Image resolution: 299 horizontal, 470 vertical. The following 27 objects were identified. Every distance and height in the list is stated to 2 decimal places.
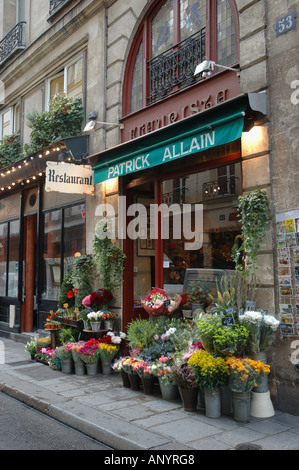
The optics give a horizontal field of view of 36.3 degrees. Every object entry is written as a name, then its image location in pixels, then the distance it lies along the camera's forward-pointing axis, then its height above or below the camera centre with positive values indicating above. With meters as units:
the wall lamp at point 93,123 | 8.93 +3.00
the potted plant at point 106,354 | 7.84 -1.45
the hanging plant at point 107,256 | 8.81 +0.28
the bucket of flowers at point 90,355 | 7.77 -1.45
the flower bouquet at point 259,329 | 5.48 -0.73
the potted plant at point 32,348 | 9.41 -1.61
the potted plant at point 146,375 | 6.46 -1.50
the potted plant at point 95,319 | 8.39 -0.90
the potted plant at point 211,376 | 5.35 -1.25
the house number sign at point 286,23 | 5.84 +3.19
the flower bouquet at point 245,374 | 5.23 -1.20
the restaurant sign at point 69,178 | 9.09 +1.88
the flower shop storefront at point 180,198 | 6.49 +1.25
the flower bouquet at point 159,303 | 7.15 -0.52
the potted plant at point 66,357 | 8.05 -1.53
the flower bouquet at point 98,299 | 8.64 -0.54
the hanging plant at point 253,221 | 5.94 +0.64
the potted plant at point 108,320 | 8.54 -0.93
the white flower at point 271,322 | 5.46 -0.63
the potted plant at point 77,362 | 7.87 -1.58
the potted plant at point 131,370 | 6.71 -1.48
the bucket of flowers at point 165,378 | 6.14 -1.45
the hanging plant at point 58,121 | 10.46 +3.52
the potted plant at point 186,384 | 5.69 -1.43
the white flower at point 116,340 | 8.09 -1.23
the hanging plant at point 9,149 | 13.50 +3.63
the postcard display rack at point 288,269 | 5.64 +0.00
